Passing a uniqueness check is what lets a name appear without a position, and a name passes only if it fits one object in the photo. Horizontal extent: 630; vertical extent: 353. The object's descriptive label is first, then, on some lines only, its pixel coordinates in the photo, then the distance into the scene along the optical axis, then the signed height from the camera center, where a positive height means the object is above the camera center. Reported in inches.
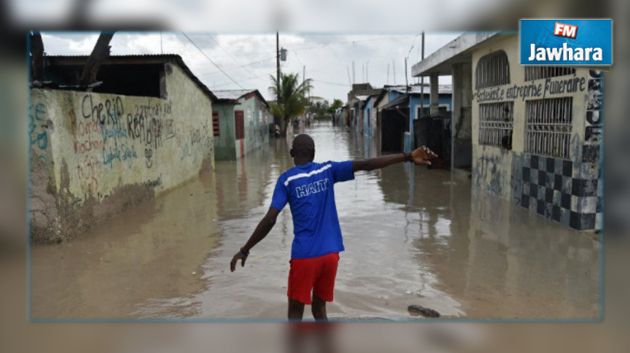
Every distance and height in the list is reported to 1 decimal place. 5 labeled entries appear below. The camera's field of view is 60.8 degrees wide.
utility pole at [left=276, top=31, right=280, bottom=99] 1311.1 +165.5
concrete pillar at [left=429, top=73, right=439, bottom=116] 701.3 +39.9
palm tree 1521.9 +87.2
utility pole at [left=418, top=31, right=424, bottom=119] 776.3 +38.4
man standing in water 137.6 -23.0
